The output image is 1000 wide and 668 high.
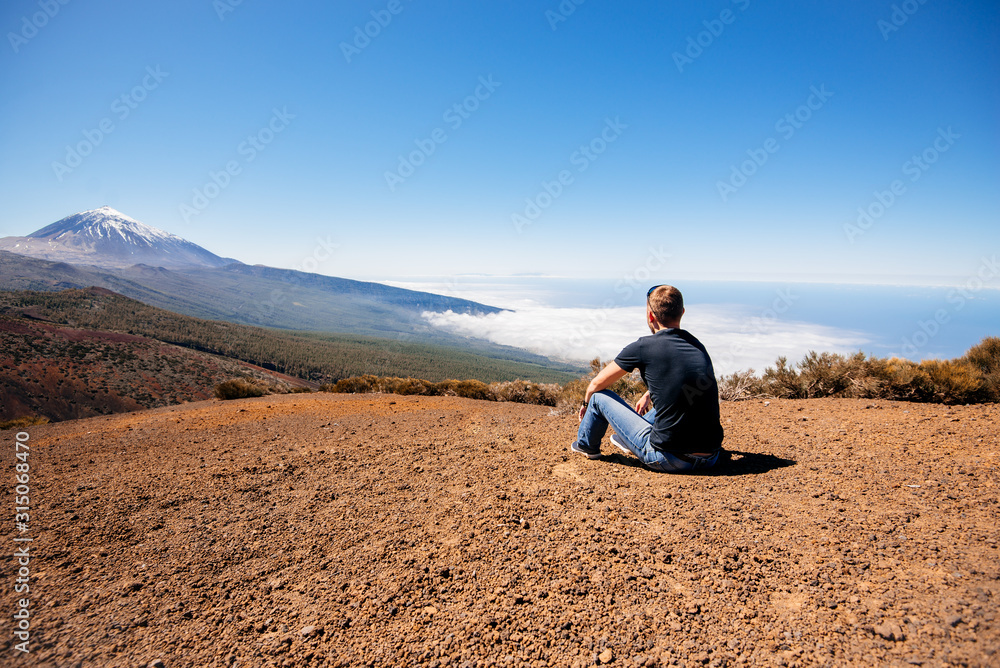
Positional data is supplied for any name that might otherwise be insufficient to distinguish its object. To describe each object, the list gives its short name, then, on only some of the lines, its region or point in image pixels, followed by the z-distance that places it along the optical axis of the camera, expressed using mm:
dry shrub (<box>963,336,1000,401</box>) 5398
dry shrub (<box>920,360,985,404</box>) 5410
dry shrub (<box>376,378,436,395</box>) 12336
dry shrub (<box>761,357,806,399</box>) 7020
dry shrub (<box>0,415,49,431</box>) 9523
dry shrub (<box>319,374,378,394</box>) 13172
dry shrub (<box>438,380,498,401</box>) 11414
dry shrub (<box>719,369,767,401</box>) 7406
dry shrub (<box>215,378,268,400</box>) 12523
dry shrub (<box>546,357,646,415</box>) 8164
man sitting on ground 3471
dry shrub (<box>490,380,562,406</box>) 9784
